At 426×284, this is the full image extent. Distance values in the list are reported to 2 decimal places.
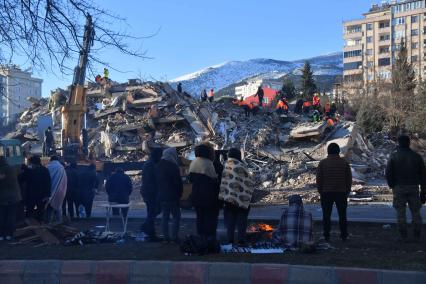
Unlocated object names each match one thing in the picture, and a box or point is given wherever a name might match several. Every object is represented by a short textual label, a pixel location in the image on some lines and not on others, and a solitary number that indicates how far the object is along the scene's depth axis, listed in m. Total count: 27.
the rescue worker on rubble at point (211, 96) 38.28
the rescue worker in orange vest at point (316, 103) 35.77
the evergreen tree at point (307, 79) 66.81
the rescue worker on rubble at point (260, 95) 37.47
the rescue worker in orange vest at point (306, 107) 36.03
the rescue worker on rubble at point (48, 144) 27.55
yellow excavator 26.39
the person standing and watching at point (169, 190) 9.45
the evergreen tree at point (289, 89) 61.70
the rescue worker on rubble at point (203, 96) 38.62
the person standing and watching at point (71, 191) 14.34
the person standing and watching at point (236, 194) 8.88
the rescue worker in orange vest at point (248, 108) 34.20
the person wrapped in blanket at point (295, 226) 8.39
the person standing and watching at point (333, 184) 9.23
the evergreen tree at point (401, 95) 34.16
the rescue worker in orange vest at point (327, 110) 32.47
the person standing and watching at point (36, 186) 11.20
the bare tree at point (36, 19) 8.54
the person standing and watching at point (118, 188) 14.00
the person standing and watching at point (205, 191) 8.87
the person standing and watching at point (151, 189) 9.95
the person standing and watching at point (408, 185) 9.04
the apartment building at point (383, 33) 105.94
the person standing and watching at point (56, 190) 11.91
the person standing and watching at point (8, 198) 10.23
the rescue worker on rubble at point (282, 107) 33.78
